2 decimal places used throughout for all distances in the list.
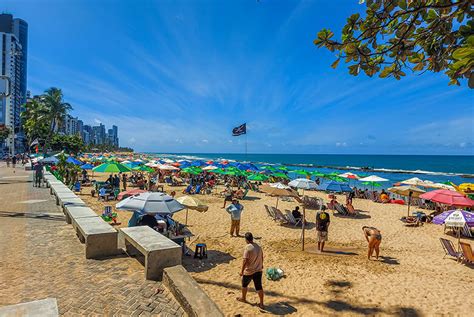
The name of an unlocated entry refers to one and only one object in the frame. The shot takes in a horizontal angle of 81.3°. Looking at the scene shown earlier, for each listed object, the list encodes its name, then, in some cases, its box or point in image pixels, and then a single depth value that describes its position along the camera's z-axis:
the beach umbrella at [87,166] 21.16
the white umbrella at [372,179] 19.52
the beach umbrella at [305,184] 13.14
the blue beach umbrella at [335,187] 14.26
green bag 6.68
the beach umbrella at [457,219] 8.23
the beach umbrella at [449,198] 10.12
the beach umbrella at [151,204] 7.01
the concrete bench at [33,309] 3.44
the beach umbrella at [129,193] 11.55
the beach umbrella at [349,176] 25.12
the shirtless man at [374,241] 8.12
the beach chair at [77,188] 17.75
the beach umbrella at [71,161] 21.52
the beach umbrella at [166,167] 23.72
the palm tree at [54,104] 43.56
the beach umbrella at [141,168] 19.66
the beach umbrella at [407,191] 14.61
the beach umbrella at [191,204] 8.68
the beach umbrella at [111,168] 14.87
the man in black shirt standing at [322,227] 8.59
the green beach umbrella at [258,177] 18.20
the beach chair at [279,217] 12.30
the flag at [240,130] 31.35
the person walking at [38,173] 16.64
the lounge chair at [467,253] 7.65
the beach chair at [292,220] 12.21
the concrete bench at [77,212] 7.09
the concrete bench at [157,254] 4.66
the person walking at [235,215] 9.89
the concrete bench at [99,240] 5.50
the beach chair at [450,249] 8.21
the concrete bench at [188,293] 3.50
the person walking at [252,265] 5.04
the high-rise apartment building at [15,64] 100.69
